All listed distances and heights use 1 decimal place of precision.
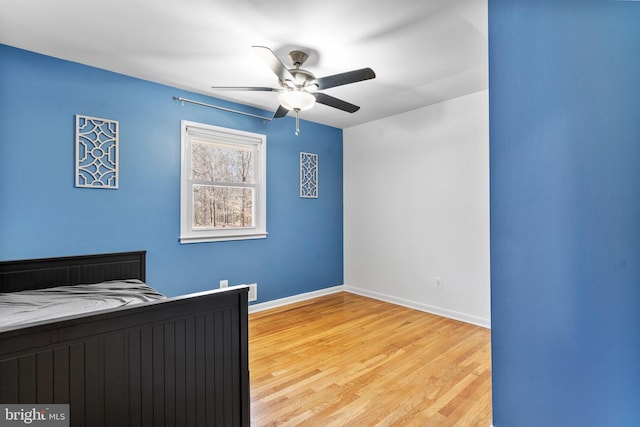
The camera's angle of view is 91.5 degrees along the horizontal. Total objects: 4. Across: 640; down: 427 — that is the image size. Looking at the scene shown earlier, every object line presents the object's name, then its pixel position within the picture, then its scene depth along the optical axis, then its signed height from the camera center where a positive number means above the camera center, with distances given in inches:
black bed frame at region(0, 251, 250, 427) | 40.2 -21.6
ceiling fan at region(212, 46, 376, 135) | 81.4 +37.4
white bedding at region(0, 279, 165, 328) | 58.7 -18.4
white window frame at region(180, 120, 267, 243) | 122.7 +14.1
